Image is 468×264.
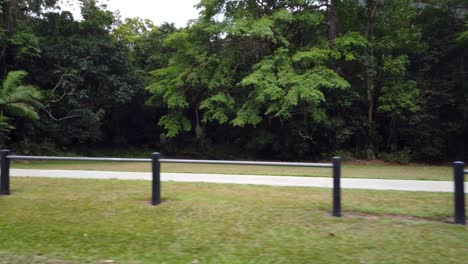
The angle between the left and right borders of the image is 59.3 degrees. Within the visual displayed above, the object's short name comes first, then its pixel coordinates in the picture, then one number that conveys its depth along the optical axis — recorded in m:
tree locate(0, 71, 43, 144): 21.83
